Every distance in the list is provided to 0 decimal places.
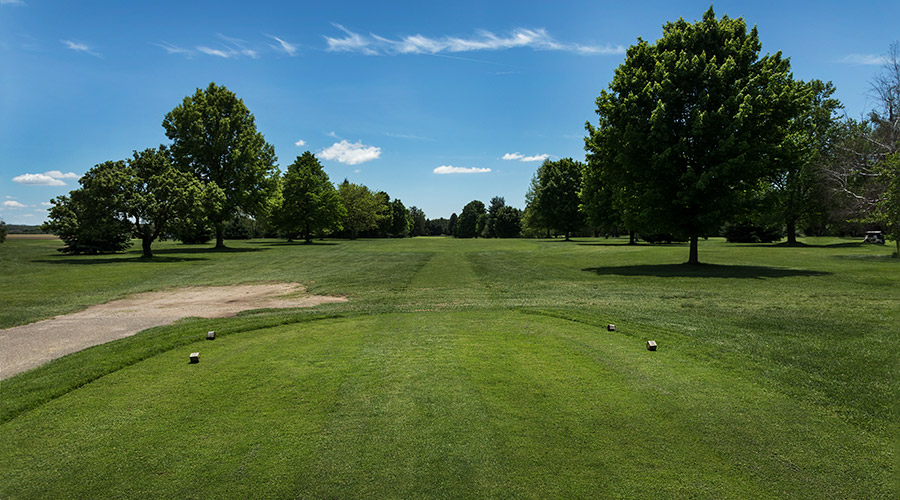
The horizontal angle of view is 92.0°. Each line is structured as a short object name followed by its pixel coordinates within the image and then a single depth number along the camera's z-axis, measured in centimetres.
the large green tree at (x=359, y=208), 9112
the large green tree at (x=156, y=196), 3484
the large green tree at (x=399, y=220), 13534
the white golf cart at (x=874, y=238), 4949
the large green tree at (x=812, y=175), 3903
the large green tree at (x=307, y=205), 6975
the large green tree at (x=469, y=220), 16462
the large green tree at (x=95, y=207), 3378
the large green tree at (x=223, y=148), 4850
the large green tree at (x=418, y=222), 18551
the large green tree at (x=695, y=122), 2305
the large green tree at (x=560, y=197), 7475
